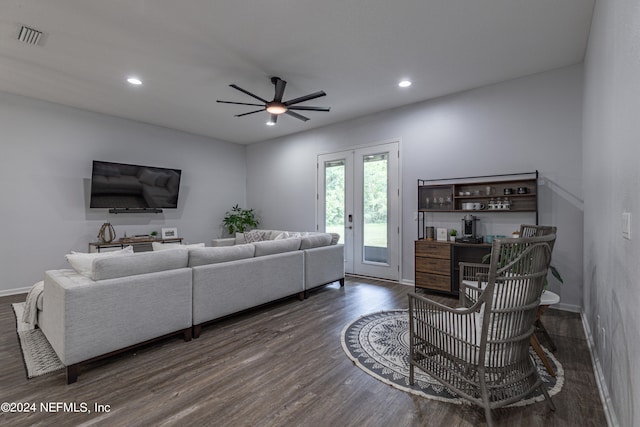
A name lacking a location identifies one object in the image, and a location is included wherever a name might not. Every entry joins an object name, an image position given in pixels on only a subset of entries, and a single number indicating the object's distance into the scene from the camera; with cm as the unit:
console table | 503
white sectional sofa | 223
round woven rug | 207
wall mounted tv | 522
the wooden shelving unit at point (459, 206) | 396
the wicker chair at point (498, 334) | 162
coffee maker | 417
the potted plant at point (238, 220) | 718
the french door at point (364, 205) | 519
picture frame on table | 612
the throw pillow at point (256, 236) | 568
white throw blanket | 288
